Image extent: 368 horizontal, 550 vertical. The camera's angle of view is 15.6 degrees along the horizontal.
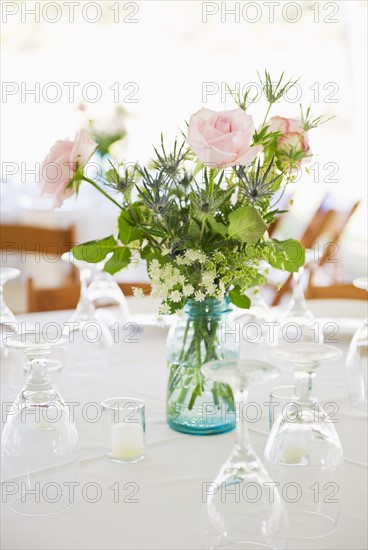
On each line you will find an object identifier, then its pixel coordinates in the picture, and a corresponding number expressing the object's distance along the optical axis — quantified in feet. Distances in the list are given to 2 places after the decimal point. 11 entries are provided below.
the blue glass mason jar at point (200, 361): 5.73
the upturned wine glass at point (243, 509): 4.41
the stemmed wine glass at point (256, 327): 6.91
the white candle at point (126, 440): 5.49
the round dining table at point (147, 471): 4.80
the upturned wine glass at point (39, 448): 4.98
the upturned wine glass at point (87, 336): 7.02
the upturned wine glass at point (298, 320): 6.93
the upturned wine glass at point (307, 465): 4.79
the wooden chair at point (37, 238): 12.55
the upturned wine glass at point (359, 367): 6.21
